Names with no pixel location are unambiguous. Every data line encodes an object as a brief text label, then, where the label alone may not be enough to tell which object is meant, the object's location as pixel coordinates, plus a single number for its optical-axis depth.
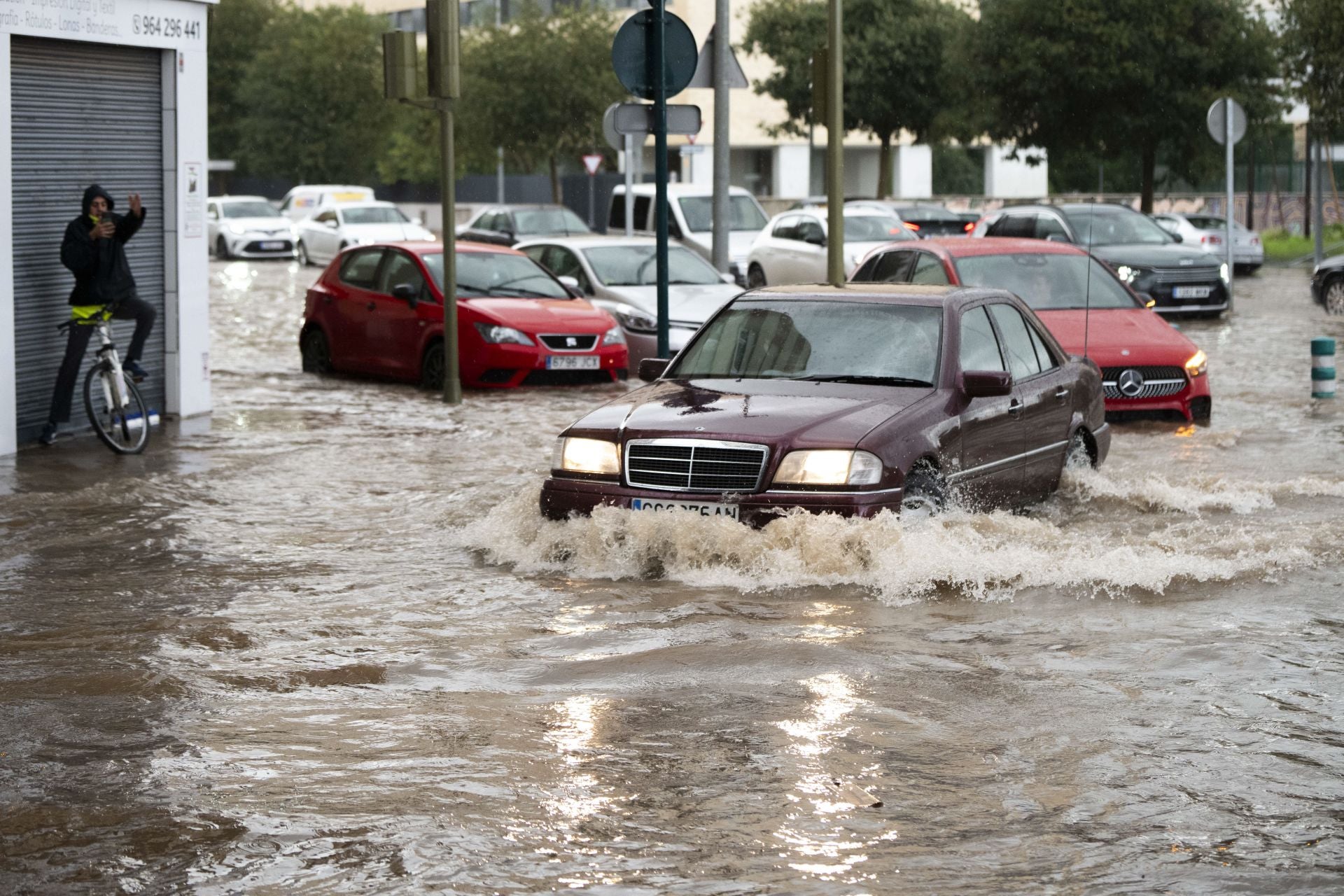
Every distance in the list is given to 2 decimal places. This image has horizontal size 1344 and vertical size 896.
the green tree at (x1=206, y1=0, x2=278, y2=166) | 77.62
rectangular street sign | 13.09
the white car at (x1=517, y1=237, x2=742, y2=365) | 20.06
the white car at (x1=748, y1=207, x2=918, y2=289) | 28.34
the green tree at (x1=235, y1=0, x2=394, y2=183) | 70.50
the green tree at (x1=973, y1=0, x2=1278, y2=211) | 41.84
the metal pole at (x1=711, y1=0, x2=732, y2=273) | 22.67
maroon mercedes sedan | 9.16
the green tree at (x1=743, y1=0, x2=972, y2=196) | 53.97
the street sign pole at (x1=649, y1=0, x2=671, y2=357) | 12.37
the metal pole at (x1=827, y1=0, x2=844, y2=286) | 18.83
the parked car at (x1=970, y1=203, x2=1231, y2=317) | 27.39
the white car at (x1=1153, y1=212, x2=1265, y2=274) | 36.66
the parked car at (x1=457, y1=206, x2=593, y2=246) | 36.00
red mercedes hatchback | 15.59
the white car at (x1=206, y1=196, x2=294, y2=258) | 49.09
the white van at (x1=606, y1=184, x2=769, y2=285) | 30.61
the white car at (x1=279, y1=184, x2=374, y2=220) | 52.41
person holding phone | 14.02
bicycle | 14.04
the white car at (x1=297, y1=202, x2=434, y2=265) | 44.06
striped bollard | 17.34
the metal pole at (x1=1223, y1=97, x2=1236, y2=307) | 27.38
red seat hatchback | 18.75
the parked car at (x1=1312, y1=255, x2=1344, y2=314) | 26.67
